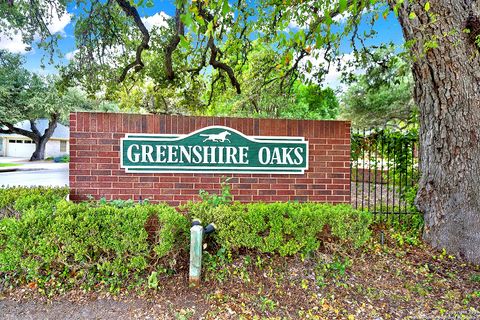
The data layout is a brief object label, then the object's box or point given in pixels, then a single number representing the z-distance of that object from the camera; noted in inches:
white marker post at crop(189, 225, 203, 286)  111.0
